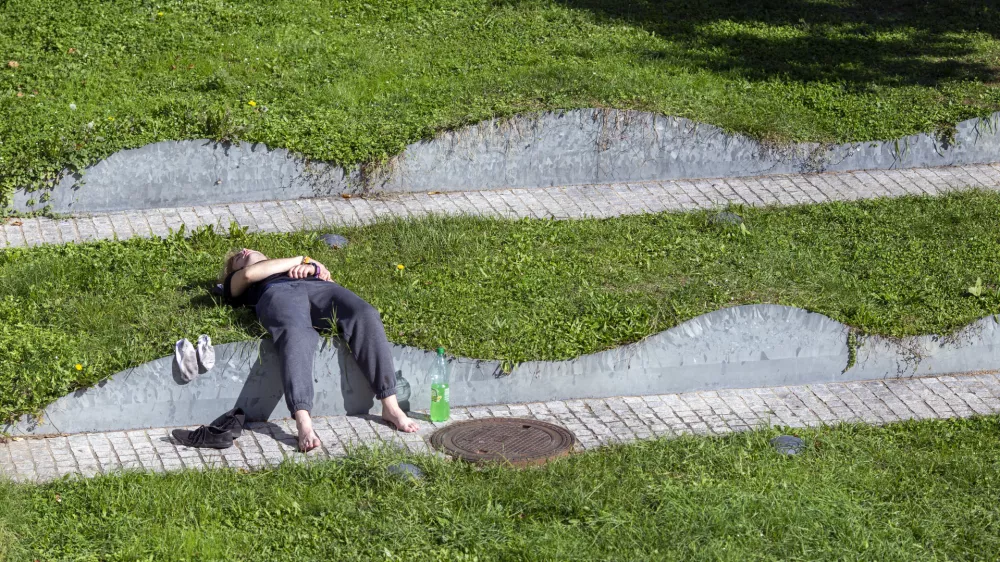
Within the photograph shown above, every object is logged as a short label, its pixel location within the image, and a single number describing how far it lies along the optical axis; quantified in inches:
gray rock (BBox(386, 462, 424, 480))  507.8
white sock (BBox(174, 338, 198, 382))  563.8
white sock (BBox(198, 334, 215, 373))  566.3
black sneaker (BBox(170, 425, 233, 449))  545.6
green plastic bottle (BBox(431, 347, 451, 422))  586.2
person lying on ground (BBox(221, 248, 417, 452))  561.6
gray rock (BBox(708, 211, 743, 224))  794.2
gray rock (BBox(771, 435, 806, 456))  551.5
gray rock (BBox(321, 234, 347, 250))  732.7
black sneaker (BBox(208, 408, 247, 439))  554.3
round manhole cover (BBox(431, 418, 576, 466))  545.0
